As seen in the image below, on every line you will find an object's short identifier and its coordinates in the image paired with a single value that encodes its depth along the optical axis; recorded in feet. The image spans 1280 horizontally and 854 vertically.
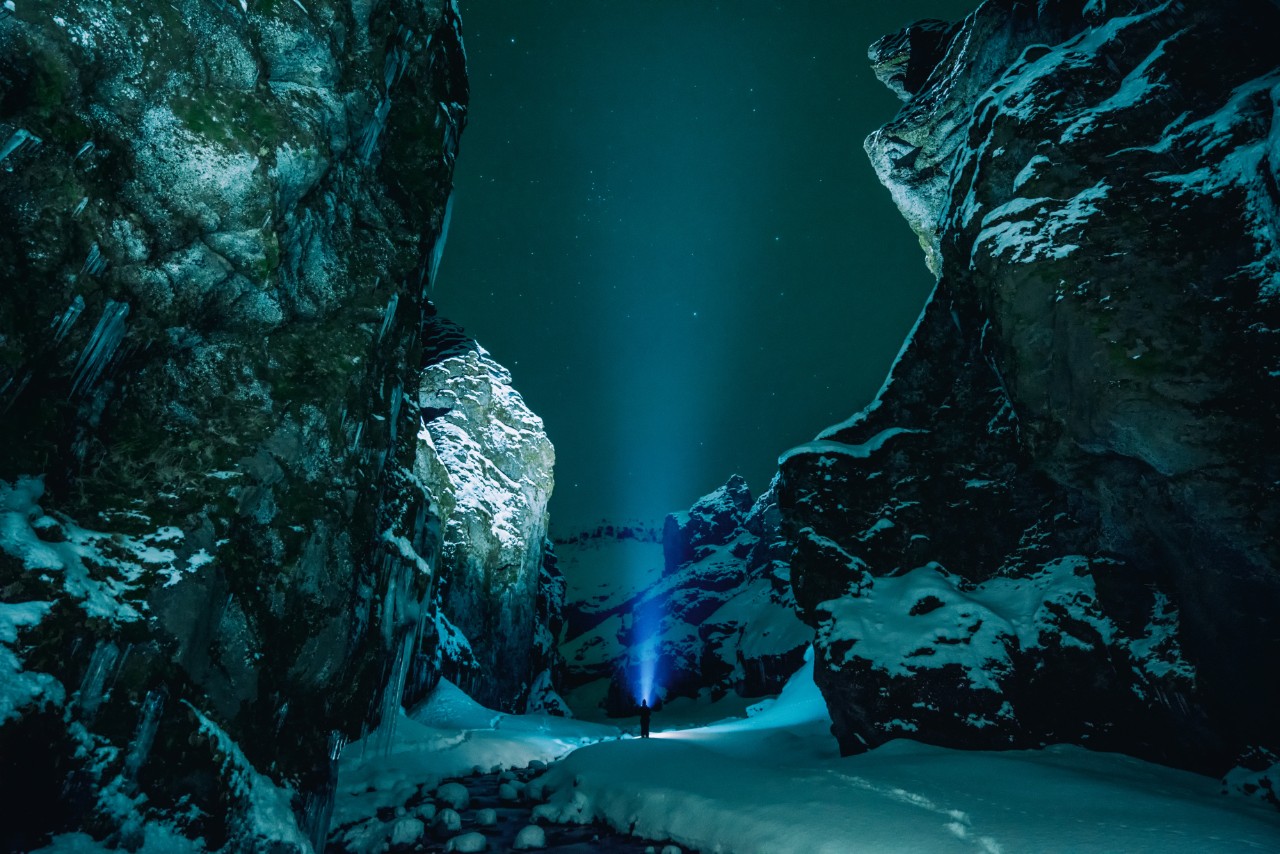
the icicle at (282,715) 29.14
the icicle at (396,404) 42.69
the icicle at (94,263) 25.09
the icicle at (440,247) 51.57
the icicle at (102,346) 25.61
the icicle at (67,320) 24.20
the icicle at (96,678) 21.52
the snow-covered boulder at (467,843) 27.89
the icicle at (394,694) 47.37
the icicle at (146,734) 22.11
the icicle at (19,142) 22.59
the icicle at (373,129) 39.78
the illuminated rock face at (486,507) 123.85
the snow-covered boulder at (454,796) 37.83
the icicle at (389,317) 39.93
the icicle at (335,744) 32.78
